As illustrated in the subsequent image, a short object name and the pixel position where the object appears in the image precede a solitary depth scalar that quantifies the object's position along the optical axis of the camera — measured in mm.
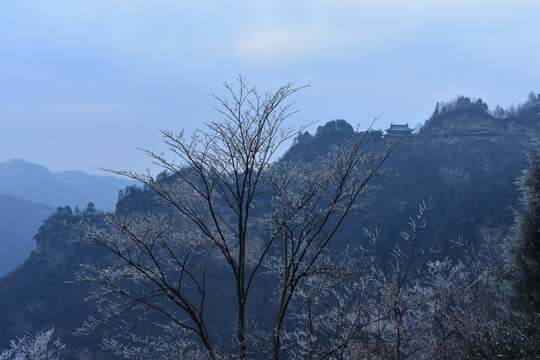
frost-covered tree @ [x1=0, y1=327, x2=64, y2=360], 14052
